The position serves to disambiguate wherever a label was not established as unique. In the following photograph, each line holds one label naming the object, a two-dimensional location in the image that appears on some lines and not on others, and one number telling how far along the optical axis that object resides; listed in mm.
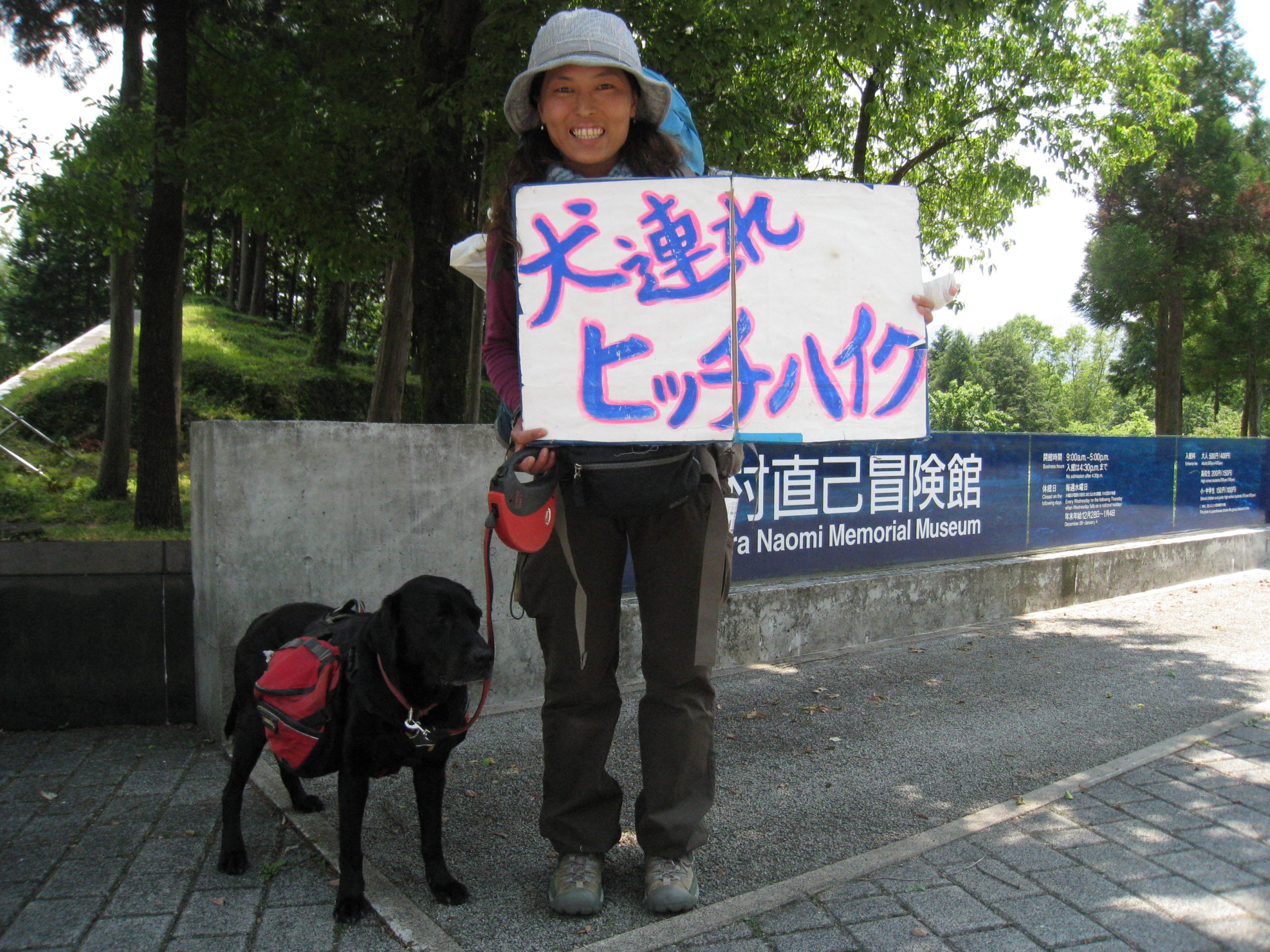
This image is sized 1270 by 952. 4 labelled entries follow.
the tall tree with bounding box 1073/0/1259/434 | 22875
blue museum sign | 6355
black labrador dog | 2723
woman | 2750
